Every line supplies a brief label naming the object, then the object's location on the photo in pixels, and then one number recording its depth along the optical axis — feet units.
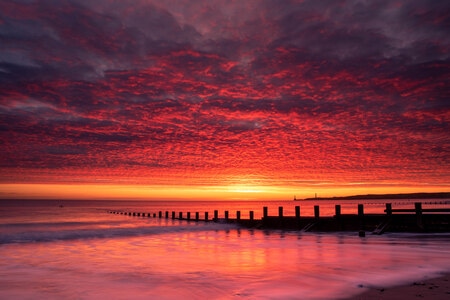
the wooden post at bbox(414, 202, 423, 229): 78.42
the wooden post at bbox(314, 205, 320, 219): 97.18
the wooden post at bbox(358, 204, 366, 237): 85.61
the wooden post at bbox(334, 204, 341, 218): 92.07
